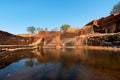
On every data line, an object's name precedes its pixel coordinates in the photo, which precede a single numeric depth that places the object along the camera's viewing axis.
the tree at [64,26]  49.34
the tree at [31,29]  55.21
